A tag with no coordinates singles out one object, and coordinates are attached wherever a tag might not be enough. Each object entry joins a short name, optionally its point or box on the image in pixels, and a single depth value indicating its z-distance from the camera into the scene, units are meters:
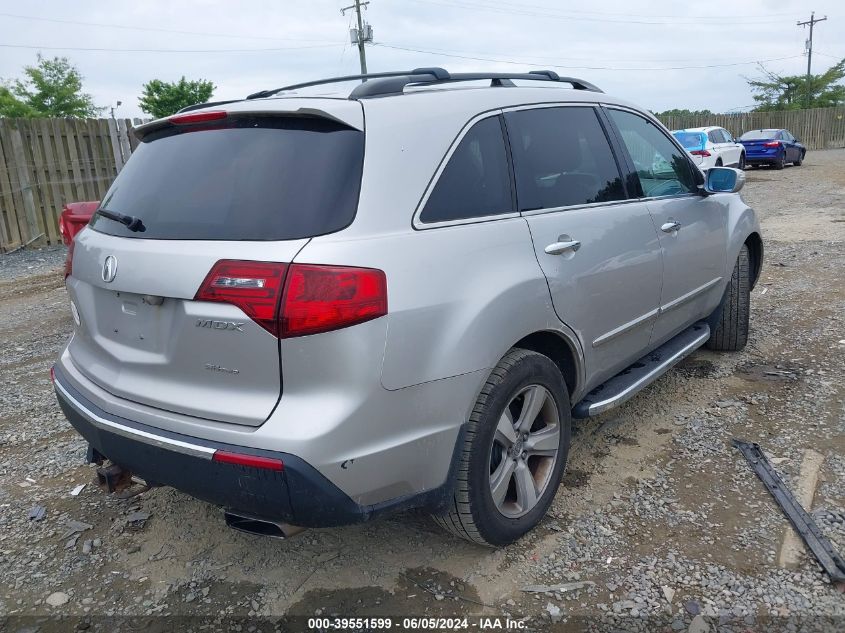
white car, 18.11
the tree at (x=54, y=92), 40.62
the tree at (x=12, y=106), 37.50
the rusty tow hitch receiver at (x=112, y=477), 2.61
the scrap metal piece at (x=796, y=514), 2.62
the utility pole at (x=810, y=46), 51.04
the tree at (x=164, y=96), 40.09
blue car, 23.28
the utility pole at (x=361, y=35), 36.97
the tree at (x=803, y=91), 49.09
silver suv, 2.07
